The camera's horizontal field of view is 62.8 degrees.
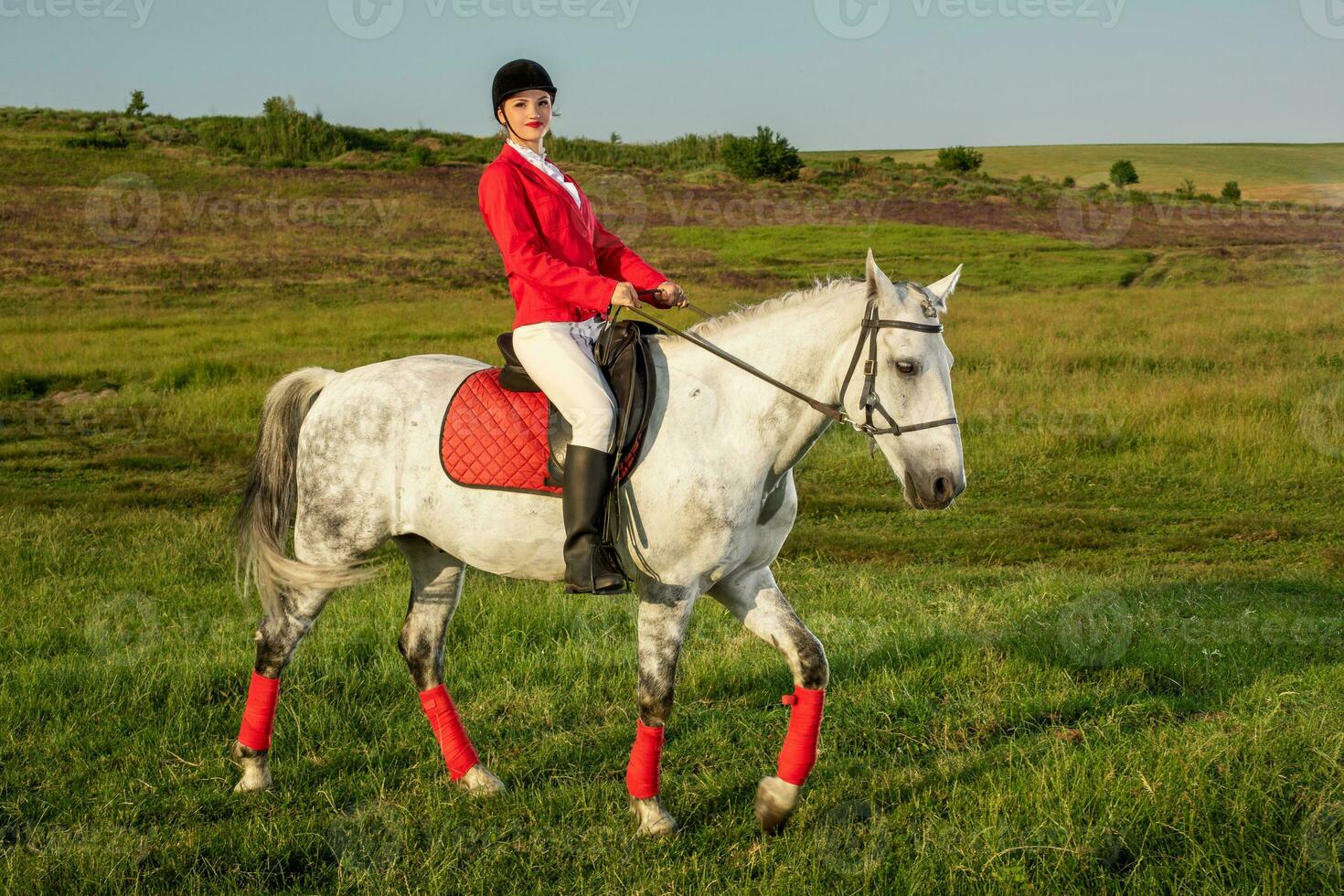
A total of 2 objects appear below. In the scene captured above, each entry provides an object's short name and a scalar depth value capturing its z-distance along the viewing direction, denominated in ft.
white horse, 14.25
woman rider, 14.83
